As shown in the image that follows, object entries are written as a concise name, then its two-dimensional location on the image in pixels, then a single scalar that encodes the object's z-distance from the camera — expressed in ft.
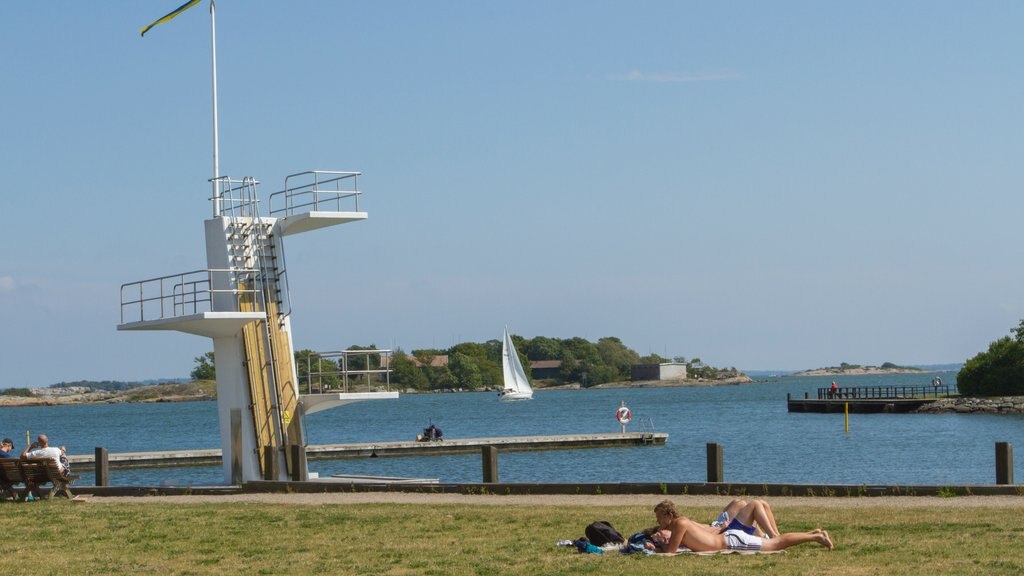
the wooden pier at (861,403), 321.52
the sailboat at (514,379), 493.48
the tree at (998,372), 324.80
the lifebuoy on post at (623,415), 200.54
